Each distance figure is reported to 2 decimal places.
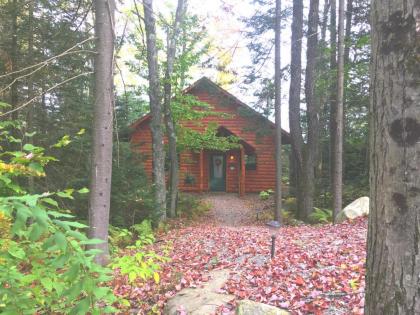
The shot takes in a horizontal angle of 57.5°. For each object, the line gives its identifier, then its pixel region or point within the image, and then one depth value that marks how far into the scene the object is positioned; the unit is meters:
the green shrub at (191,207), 18.02
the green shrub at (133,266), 3.38
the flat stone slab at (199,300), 4.62
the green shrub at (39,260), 1.70
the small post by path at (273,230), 6.18
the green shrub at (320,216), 14.53
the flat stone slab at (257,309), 4.09
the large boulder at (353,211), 12.52
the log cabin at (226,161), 24.70
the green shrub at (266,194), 22.22
